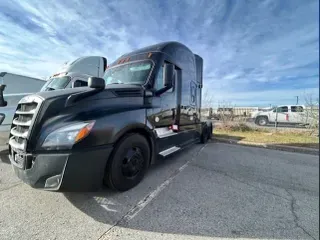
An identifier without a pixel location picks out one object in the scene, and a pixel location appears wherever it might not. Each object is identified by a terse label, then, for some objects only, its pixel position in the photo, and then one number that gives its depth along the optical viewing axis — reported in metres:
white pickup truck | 9.88
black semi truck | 2.14
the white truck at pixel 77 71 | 5.52
